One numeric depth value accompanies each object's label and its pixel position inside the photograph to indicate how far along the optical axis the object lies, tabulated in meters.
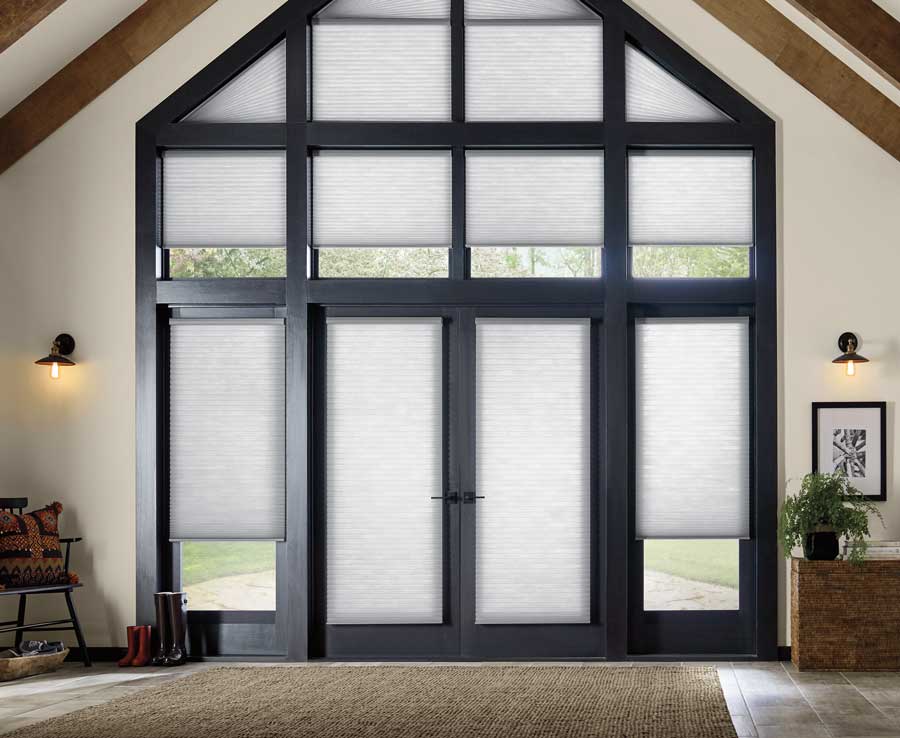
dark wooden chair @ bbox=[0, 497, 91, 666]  6.06
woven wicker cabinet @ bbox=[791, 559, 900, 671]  5.85
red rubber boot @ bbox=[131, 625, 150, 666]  6.20
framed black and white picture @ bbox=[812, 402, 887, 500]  6.20
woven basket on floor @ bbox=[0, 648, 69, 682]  5.80
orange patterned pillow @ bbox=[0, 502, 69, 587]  5.91
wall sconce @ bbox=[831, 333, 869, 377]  6.09
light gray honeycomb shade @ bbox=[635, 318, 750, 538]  6.27
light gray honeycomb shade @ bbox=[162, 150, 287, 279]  6.46
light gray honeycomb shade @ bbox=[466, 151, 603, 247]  6.39
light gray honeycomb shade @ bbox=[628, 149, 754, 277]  6.38
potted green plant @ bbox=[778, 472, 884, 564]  5.84
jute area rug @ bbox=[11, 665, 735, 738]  4.58
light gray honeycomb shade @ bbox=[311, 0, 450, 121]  6.45
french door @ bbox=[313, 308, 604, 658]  6.29
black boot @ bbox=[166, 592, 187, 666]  6.21
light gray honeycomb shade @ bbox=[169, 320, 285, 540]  6.36
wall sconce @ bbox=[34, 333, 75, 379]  6.25
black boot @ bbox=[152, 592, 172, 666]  6.22
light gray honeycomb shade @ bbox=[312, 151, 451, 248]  6.42
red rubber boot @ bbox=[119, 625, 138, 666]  6.21
